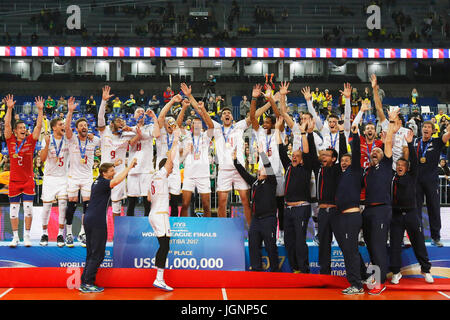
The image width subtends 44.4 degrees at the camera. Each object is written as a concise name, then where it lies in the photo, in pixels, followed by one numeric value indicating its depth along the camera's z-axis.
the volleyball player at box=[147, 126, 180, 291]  9.01
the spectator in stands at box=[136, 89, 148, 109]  26.53
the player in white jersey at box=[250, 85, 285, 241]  10.23
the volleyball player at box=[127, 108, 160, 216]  10.55
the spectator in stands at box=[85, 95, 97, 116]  25.91
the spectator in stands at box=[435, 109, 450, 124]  22.46
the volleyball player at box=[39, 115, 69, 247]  10.22
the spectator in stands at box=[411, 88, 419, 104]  26.63
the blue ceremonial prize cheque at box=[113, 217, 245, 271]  9.76
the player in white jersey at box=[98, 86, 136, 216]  10.62
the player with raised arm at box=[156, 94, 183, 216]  10.56
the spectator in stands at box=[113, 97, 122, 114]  26.37
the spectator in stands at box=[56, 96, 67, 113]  24.72
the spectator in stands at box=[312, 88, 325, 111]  25.59
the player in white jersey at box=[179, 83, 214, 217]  10.44
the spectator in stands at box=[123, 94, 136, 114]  25.23
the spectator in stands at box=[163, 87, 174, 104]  23.96
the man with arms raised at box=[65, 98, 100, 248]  10.28
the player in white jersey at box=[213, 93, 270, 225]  10.34
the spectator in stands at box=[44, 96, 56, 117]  25.38
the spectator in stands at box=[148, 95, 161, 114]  25.00
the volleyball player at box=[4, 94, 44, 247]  10.10
